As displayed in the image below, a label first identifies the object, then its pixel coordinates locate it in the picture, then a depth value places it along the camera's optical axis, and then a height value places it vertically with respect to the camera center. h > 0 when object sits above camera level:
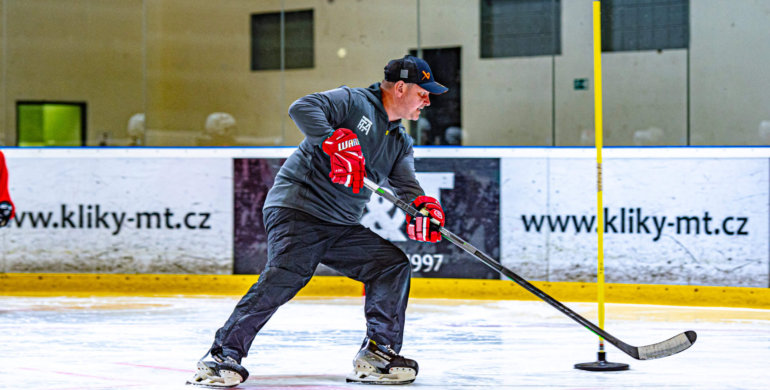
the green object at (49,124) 18.77 +0.44
